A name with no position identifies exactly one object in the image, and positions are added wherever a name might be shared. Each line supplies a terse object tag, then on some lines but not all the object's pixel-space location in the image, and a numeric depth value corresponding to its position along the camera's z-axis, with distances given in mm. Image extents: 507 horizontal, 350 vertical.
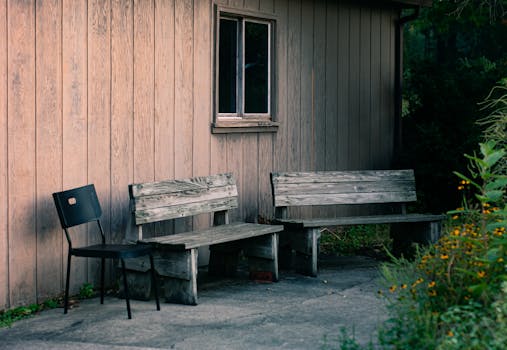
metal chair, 6770
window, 9516
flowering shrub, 4715
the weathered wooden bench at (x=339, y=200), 8781
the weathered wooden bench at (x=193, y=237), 7363
